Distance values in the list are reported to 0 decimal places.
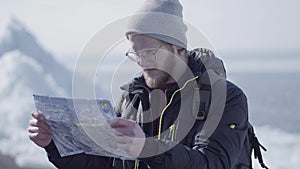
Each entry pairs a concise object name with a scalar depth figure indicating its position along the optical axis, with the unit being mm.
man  2289
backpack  2320
